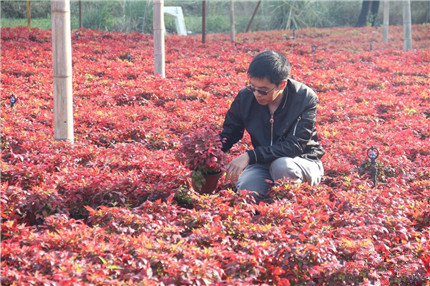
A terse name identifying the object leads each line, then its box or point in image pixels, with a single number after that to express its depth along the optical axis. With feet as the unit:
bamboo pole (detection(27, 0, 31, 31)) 46.78
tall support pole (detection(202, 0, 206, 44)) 45.43
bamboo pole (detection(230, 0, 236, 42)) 50.48
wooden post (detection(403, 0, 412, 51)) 45.27
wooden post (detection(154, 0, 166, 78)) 28.69
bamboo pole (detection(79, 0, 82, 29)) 59.21
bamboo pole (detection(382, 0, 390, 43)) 52.37
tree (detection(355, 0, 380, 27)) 75.97
